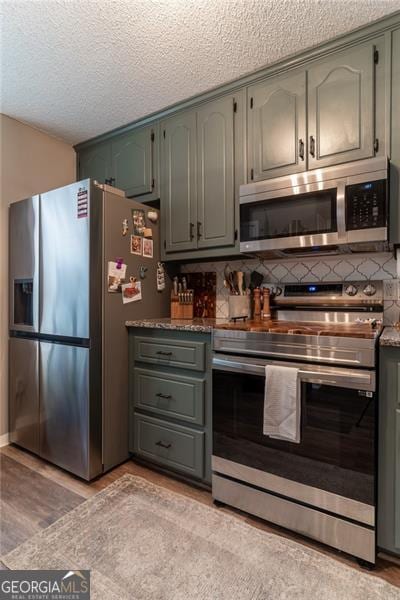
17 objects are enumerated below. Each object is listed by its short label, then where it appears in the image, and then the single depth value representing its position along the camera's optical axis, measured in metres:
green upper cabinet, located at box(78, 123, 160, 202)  2.42
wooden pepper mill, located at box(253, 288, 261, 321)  2.18
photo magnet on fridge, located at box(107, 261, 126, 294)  1.99
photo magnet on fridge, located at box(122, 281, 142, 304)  2.10
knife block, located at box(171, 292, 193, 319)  2.36
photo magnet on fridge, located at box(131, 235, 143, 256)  2.14
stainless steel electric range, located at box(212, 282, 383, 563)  1.33
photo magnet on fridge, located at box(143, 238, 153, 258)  2.25
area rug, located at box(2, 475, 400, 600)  1.23
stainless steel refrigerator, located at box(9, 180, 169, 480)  1.92
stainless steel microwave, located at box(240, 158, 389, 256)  1.56
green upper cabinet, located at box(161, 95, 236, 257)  2.09
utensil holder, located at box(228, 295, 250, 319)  2.17
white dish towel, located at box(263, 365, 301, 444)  1.44
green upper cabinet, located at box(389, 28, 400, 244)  1.57
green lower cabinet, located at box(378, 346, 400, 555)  1.30
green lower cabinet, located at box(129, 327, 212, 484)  1.81
